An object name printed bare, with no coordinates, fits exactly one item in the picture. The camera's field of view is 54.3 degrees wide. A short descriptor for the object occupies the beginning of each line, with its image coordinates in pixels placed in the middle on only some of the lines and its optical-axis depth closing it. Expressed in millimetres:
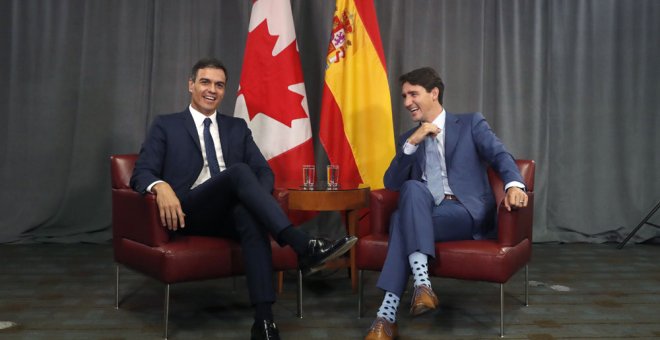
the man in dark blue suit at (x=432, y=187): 2551
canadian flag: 3869
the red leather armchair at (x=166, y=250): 2551
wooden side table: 3119
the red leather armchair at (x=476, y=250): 2588
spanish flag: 3951
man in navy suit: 2527
